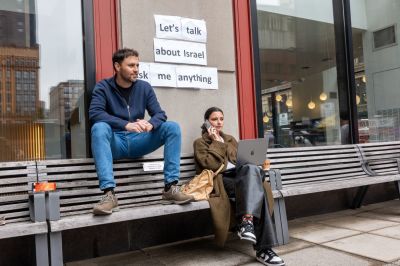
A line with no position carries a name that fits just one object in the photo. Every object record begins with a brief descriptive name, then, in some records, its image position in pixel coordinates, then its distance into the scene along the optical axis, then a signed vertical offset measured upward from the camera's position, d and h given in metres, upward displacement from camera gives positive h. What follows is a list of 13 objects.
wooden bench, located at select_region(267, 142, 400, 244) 3.83 -0.38
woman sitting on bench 3.18 -0.53
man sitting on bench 3.11 +0.18
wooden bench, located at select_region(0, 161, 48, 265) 2.64 -0.38
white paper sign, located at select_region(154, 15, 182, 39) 4.32 +1.29
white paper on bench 3.57 -0.18
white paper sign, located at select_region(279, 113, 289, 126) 5.44 +0.28
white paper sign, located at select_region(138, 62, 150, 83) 4.16 +0.79
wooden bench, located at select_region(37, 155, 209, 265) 2.78 -0.37
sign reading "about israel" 4.31 +1.03
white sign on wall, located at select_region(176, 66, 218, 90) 4.42 +0.75
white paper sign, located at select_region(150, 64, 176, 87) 4.25 +0.76
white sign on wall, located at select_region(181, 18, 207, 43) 4.47 +1.29
